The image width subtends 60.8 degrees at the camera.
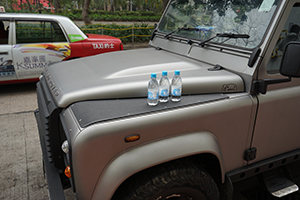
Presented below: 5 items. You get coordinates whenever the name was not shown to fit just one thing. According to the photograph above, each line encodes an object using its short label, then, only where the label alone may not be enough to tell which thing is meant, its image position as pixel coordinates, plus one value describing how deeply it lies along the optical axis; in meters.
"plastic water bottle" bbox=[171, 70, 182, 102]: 1.89
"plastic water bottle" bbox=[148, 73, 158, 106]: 1.81
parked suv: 1.64
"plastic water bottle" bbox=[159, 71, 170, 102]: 1.86
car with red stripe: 5.88
